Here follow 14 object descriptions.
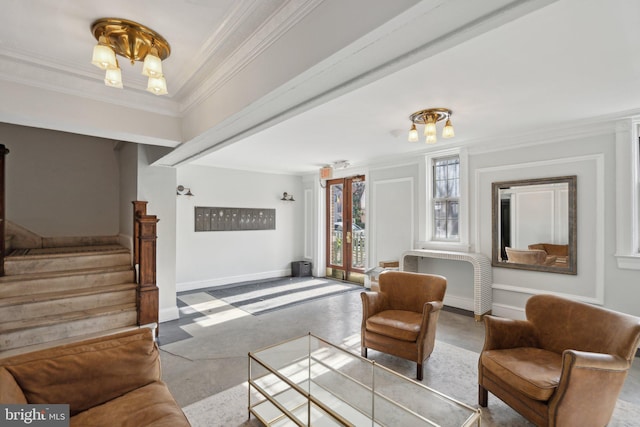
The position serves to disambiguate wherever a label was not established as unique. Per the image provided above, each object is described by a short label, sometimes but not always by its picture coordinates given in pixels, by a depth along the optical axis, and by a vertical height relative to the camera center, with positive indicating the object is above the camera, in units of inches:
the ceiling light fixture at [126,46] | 63.4 +39.7
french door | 251.4 -11.7
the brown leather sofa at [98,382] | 57.2 -34.4
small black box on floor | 272.5 -48.7
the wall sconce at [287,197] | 278.1 +16.6
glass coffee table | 76.4 -51.0
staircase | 113.7 -34.1
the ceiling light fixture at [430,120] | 118.9 +39.4
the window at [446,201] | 177.5 +8.5
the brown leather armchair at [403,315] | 103.3 -38.4
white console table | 159.6 -33.1
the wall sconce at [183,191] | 218.2 +17.4
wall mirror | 143.7 -4.6
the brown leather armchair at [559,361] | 67.5 -37.7
